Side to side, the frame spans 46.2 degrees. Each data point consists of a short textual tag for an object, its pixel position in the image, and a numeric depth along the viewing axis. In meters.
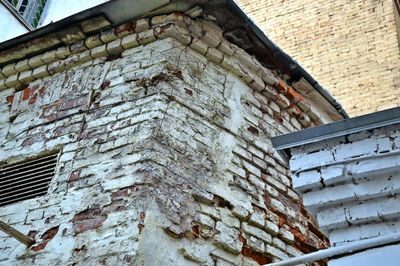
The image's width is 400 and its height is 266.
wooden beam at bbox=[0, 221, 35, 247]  3.11
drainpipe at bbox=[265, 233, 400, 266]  2.02
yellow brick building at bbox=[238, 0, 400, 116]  7.71
